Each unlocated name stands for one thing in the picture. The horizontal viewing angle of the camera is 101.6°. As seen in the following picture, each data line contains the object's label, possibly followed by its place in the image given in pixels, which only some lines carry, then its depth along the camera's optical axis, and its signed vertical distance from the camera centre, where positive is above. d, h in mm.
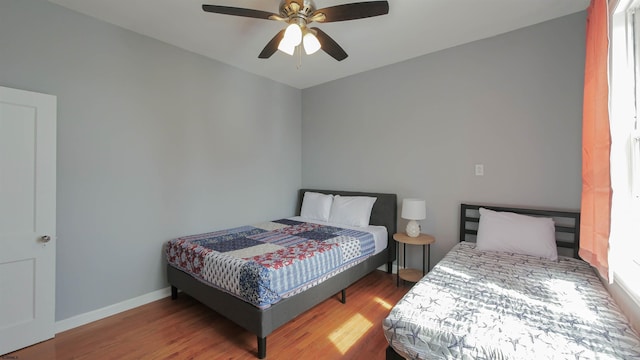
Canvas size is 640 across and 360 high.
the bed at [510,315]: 1149 -705
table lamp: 2916 -362
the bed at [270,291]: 1877 -956
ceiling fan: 1767 +1160
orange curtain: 1572 +235
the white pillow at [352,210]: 3399 -425
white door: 1911 -333
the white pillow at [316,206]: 3756 -411
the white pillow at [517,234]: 2279 -485
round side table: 2878 -874
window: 1556 +272
